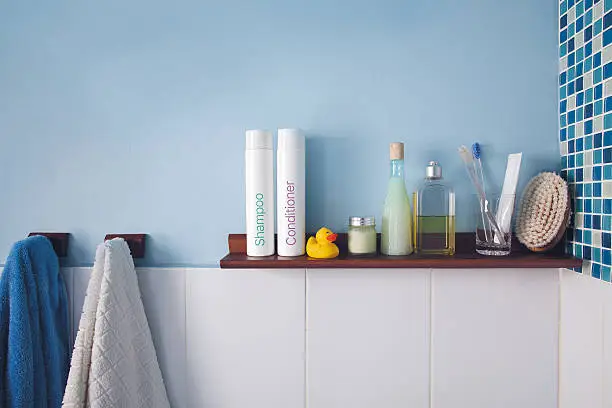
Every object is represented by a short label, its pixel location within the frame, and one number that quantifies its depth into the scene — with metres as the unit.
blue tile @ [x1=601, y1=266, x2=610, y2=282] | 0.82
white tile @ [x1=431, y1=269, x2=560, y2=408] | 0.99
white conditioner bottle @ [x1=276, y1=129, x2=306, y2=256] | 0.93
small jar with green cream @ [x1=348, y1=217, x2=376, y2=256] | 0.93
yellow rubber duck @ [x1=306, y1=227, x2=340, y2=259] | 0.91
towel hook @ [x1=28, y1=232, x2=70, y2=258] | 1.03
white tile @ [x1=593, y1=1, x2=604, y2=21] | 0.84
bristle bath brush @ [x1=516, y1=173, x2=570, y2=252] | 0.90
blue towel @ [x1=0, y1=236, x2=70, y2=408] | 0.91
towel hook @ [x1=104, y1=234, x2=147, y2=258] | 1.02
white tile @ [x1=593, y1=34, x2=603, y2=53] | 0.85
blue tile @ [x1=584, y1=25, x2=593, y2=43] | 0.87
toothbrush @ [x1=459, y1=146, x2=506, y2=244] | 0.93
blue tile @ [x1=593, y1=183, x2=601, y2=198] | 0.85
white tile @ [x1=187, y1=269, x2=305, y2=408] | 1.01
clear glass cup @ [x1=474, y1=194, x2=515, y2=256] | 0.93
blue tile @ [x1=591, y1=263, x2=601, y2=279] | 0.85
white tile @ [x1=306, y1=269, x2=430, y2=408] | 1.00
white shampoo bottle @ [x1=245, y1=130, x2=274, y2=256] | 0.93
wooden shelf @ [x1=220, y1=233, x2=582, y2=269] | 0.88
